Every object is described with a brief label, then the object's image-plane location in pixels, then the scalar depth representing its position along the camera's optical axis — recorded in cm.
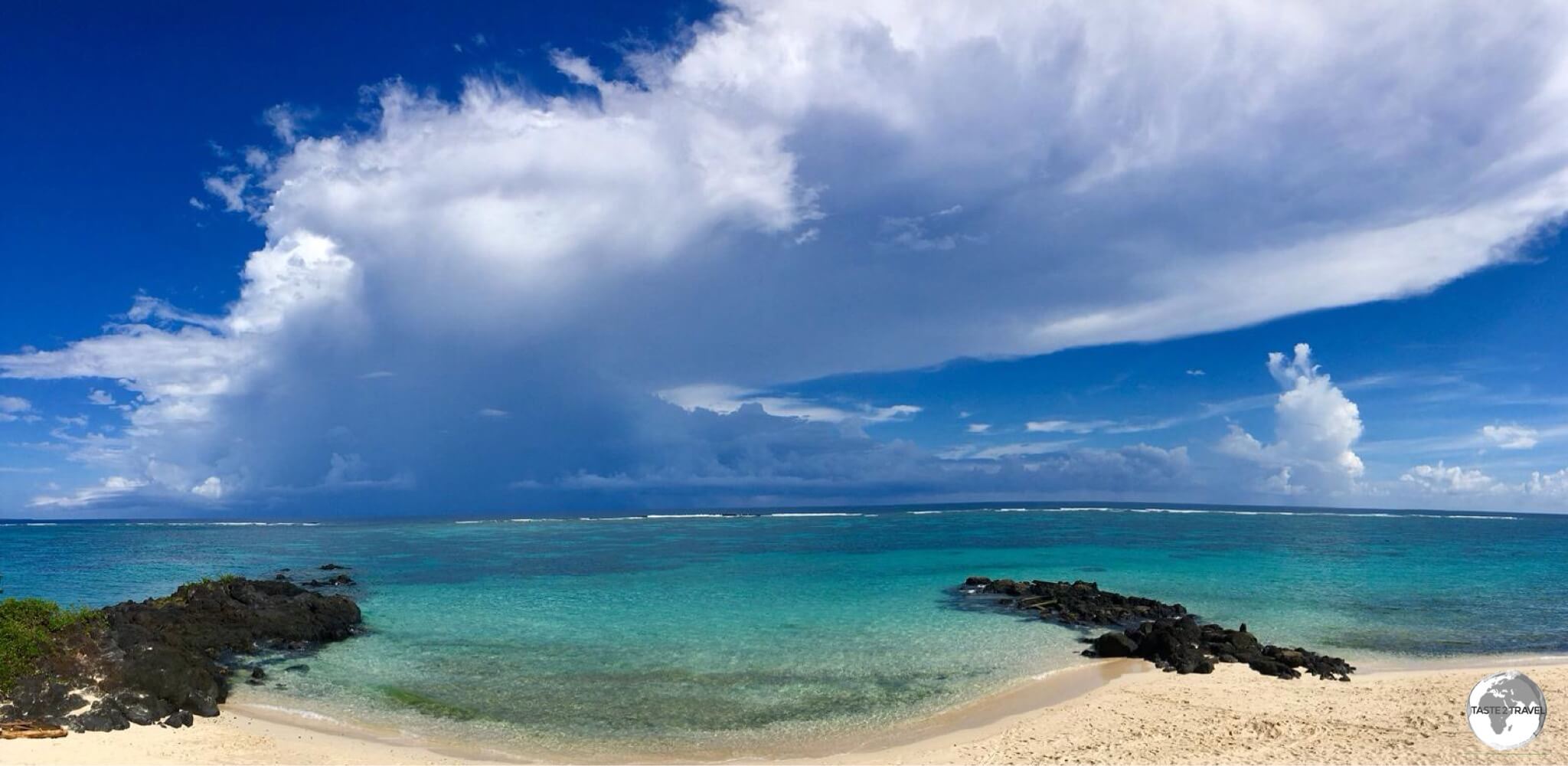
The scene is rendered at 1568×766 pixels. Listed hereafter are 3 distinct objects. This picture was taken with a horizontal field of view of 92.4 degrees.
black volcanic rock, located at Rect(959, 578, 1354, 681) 2436
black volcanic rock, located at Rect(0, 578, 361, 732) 1731
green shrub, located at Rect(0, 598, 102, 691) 1772
